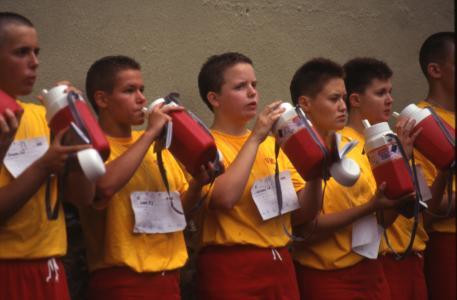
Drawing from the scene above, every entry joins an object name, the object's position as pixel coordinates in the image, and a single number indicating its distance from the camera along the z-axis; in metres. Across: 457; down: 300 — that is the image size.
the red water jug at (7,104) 5.30
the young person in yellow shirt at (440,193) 7.92
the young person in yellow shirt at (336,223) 7.31
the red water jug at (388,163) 6.74
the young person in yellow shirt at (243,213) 6.65
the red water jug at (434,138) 6.96
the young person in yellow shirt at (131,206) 6.11
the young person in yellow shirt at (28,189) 5.54
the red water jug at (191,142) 6.03
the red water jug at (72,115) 5.38
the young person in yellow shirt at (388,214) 7.72
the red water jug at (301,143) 6.32
